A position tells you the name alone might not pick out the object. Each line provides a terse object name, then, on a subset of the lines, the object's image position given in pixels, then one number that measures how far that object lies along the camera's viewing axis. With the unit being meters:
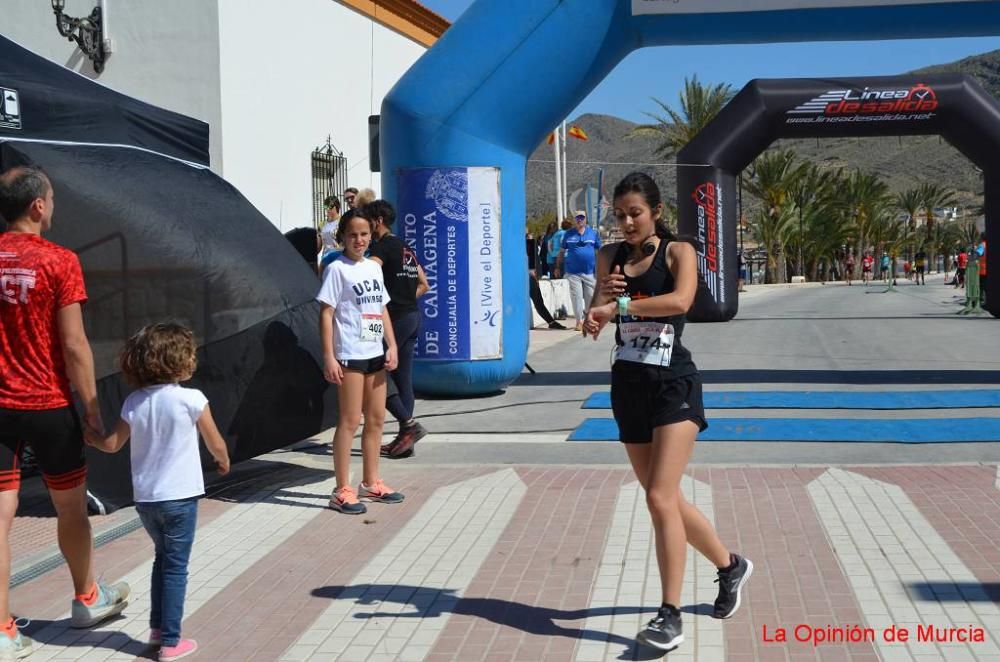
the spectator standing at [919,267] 49.21
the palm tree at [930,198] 77.44
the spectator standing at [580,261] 17.70
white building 16.28
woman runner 4.24
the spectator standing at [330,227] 11.90
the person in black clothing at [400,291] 7.63
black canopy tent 6.28
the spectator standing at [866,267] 60.28
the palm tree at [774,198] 50.66
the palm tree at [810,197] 53.16
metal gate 18.98
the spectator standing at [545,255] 23.11
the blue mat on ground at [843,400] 9.82
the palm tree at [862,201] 59.97
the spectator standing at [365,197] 7.93
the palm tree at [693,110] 45.47
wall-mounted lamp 16.50
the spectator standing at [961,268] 35.25
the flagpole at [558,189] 28.55
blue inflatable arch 10.11
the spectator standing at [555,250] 21.76
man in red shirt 4.30
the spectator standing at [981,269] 19.98
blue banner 10.30
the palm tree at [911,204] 77.88
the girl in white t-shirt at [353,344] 6.54
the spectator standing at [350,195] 10.91
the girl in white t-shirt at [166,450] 4.20
